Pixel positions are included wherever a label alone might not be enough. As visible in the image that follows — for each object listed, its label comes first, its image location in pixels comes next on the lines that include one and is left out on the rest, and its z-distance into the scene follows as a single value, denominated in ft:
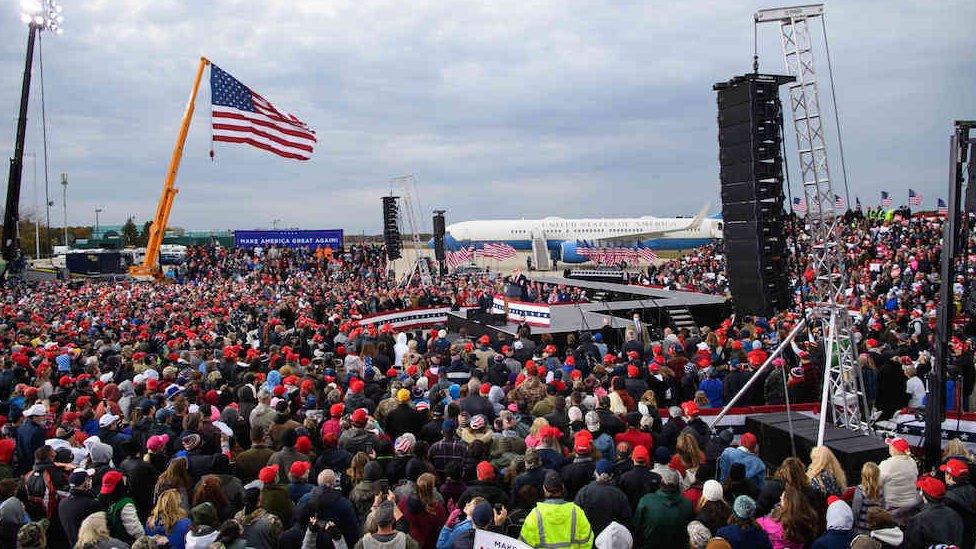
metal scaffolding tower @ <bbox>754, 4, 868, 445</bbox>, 28.94
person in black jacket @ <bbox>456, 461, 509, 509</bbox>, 17.93
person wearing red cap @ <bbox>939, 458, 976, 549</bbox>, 17.16
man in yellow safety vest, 15.37
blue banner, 140.97
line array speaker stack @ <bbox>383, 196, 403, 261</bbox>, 103.14
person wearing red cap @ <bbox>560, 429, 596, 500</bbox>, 19.75
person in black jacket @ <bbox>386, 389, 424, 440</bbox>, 26.11
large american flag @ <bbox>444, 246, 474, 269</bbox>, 119.24
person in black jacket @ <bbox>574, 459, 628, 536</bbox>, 17.49
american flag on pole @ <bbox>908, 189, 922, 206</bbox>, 112.37
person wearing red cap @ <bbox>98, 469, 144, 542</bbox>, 17.81
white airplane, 199.52
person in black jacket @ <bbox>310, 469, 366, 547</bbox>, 17.67
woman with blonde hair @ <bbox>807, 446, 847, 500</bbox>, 18.62
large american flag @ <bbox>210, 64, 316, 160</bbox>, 63.52
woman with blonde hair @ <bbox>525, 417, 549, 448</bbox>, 22.27
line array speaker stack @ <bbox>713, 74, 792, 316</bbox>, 28.12
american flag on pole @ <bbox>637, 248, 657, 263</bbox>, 123.14
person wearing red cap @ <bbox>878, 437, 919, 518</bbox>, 18.69
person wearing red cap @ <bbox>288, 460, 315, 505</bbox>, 19.35
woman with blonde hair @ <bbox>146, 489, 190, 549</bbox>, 16.48
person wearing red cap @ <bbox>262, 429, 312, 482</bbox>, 21.54
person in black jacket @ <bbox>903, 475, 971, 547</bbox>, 15.97
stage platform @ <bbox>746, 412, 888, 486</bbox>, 24.16
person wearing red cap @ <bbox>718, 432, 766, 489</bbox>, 20.42
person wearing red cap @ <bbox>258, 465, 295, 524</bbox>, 18.48
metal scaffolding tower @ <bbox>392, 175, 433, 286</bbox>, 104.58
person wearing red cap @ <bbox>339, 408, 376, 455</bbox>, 22.81
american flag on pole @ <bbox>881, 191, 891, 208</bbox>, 118.20
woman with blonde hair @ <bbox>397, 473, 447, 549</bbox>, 17.94
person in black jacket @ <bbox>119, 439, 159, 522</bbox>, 20.57
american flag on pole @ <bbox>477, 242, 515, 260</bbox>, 122.42
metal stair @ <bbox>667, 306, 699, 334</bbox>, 67.17
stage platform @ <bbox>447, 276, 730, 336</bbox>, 59.00
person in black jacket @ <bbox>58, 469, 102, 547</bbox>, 18.30
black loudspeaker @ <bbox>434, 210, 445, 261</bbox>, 101.91
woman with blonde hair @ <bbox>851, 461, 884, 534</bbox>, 18.06
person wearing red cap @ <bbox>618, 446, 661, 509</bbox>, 18.72
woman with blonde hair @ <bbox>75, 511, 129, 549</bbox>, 15.20
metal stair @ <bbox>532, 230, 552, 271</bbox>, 166.53
